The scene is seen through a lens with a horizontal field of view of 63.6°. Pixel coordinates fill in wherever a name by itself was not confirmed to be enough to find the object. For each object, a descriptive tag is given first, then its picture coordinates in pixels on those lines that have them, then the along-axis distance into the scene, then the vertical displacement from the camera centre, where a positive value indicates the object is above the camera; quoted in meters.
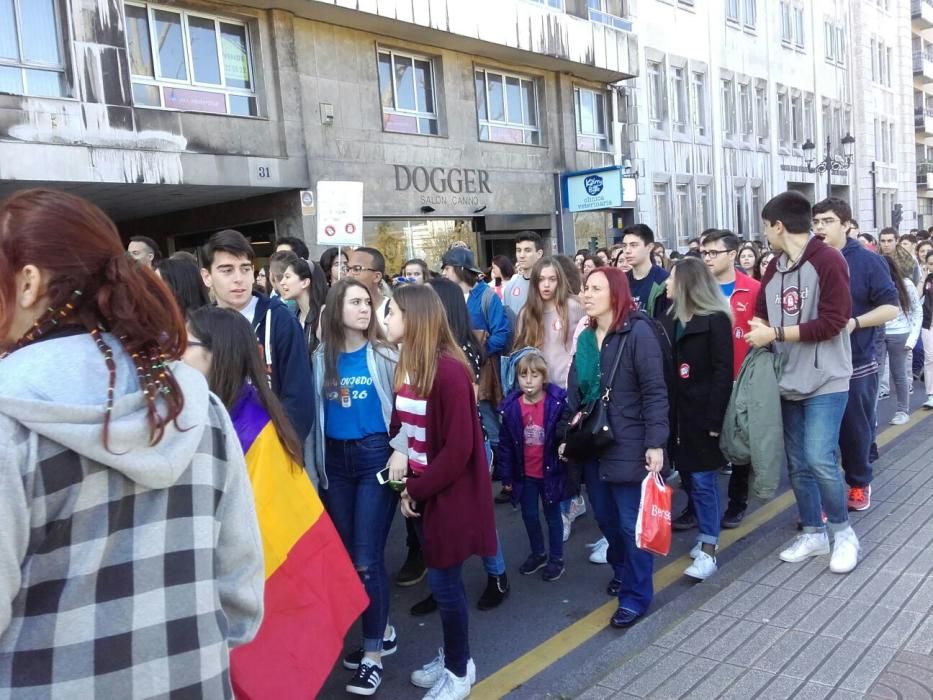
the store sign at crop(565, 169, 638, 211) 17.14 +1.41
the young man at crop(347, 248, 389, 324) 5.67 +0.03
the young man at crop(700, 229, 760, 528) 5.27 -0.39
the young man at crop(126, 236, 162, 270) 5.96 +0.30
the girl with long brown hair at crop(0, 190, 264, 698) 1.32 -0.32
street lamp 24.92 +2.80
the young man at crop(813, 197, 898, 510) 4.94 -0.50
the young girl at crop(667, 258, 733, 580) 4.36 -0.83
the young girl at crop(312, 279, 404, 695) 3.45 -0.75
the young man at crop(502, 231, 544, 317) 6.94 -0.08
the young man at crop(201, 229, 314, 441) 3.33 -0.20
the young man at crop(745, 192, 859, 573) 4.12 -0.64
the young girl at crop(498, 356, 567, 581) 4.58 -1.20
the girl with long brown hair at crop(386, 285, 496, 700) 3.15 -0.84
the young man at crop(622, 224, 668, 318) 5.88 -0.13
